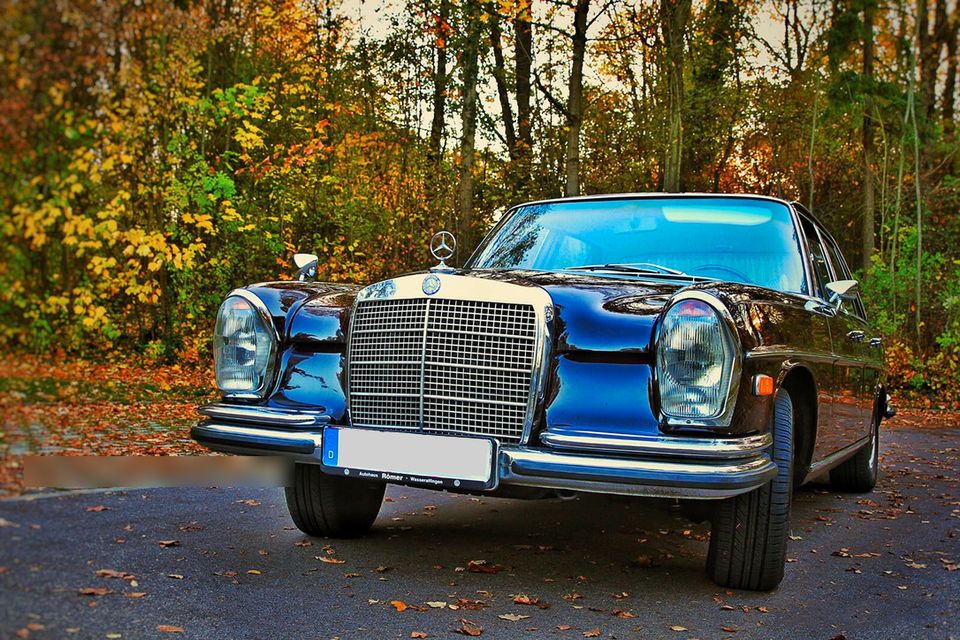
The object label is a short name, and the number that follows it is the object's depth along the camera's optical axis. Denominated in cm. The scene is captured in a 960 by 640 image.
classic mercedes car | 328
